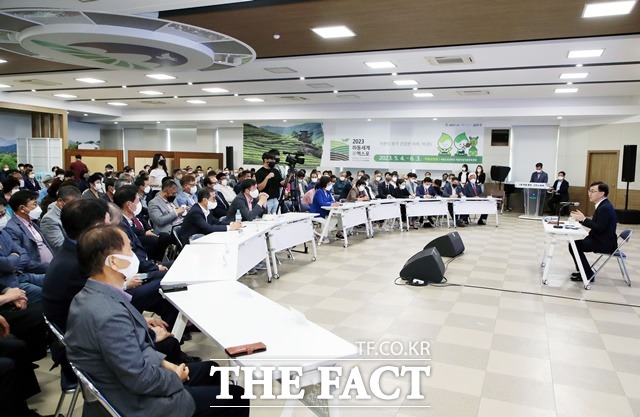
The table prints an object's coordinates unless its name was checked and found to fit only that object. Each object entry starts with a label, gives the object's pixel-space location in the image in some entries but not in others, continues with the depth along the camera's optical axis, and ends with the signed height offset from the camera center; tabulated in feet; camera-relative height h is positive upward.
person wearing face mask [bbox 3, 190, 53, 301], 12.09 -2.08
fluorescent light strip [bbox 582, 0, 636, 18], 16.85 +6.76
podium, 43.19 -2.62
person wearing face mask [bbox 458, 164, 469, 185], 46.57 -0.06
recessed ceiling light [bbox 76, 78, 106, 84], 36.37 +7.26
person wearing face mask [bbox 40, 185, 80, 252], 13.83 -1.87
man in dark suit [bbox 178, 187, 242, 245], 17.28 -2.33
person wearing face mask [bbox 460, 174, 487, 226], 39.93 -1.61
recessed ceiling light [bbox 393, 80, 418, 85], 33.69 +7.08
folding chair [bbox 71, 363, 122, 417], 5.23 -2.81
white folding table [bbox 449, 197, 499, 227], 36.81 -2.79
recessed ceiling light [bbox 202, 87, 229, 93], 39.83 +7.34
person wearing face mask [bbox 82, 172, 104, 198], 21.68 -1.17
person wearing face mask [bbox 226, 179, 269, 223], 21.06 -1.77
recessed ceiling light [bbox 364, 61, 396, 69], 27.63 +6.97
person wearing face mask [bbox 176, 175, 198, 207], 22.58 -1.32
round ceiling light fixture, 16.16 +5.41
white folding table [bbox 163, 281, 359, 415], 6.32 -2.78
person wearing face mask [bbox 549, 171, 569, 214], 45.07 -1.64
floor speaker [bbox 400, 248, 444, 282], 19.30 -4.33
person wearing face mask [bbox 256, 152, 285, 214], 24.27 -0.73
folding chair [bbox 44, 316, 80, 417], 8.23 -4.31
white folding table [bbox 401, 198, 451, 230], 35.11 -2.90
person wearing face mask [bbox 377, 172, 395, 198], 37.83 -1.60
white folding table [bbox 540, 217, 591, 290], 19.01 -2.71
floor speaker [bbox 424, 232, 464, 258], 24.28 -4.13
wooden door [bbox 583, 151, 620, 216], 44.50 +0.69
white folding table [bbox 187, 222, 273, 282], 15.08 -2.66
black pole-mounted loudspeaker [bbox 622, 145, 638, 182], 39.22 +1.19
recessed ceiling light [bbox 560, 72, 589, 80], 29.32 +6.96
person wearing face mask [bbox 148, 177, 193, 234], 19.88 -2.04
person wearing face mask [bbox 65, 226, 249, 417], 5.43 -2.34
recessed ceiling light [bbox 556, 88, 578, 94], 35.68 +7.13
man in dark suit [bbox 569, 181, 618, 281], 19.03 -2.22
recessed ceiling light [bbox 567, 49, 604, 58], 23.58 +6.84
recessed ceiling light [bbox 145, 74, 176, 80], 33.96 +7.22
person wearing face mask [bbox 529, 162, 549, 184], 45.73 -0.09
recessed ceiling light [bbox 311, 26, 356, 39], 20.80 +6.85
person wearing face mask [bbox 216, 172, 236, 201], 30.75 -1.48
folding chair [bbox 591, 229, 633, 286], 18.94 -3.56
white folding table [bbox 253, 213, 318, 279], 19.84 -3.14
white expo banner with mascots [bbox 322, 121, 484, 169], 48.01 +3.18
